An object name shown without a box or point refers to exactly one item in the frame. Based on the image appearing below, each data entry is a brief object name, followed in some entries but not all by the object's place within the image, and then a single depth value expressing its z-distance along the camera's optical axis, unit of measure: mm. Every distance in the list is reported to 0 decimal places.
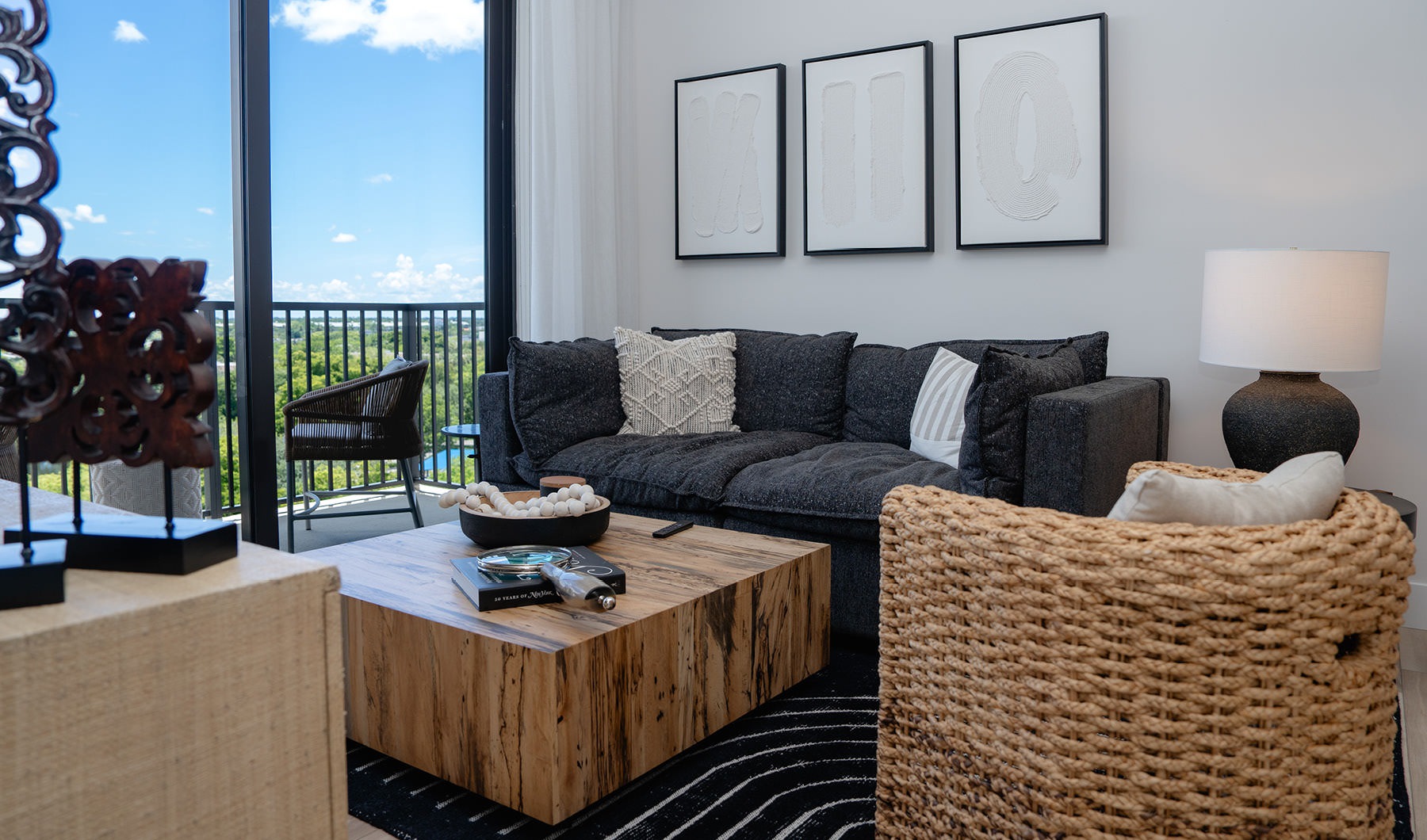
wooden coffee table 1624
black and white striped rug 1689
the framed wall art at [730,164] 4078
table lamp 2463
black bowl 2172
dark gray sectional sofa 2350
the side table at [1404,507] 2319
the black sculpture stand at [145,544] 914
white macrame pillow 3578
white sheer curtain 4227
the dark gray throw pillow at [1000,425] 2355
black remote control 2366
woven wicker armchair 971
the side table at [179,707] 776
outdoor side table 3778
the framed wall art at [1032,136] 3346
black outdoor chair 3469
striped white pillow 3014
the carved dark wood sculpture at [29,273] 905
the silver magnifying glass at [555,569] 1770
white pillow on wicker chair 1075
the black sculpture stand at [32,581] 817
